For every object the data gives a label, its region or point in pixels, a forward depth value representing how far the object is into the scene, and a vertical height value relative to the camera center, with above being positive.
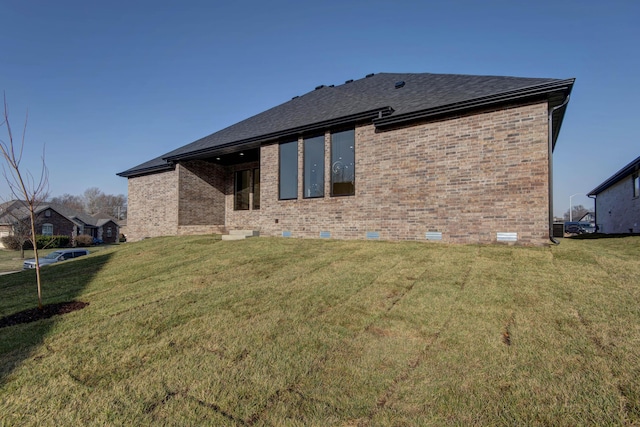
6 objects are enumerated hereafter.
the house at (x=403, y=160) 7.36 +1.70
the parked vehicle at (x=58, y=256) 15.64 -2.52
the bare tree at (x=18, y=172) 4.69 +0.63
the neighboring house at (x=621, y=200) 16.42 +1.04
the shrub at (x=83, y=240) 37.94 -3.58
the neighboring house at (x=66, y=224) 33.59 -1.59
